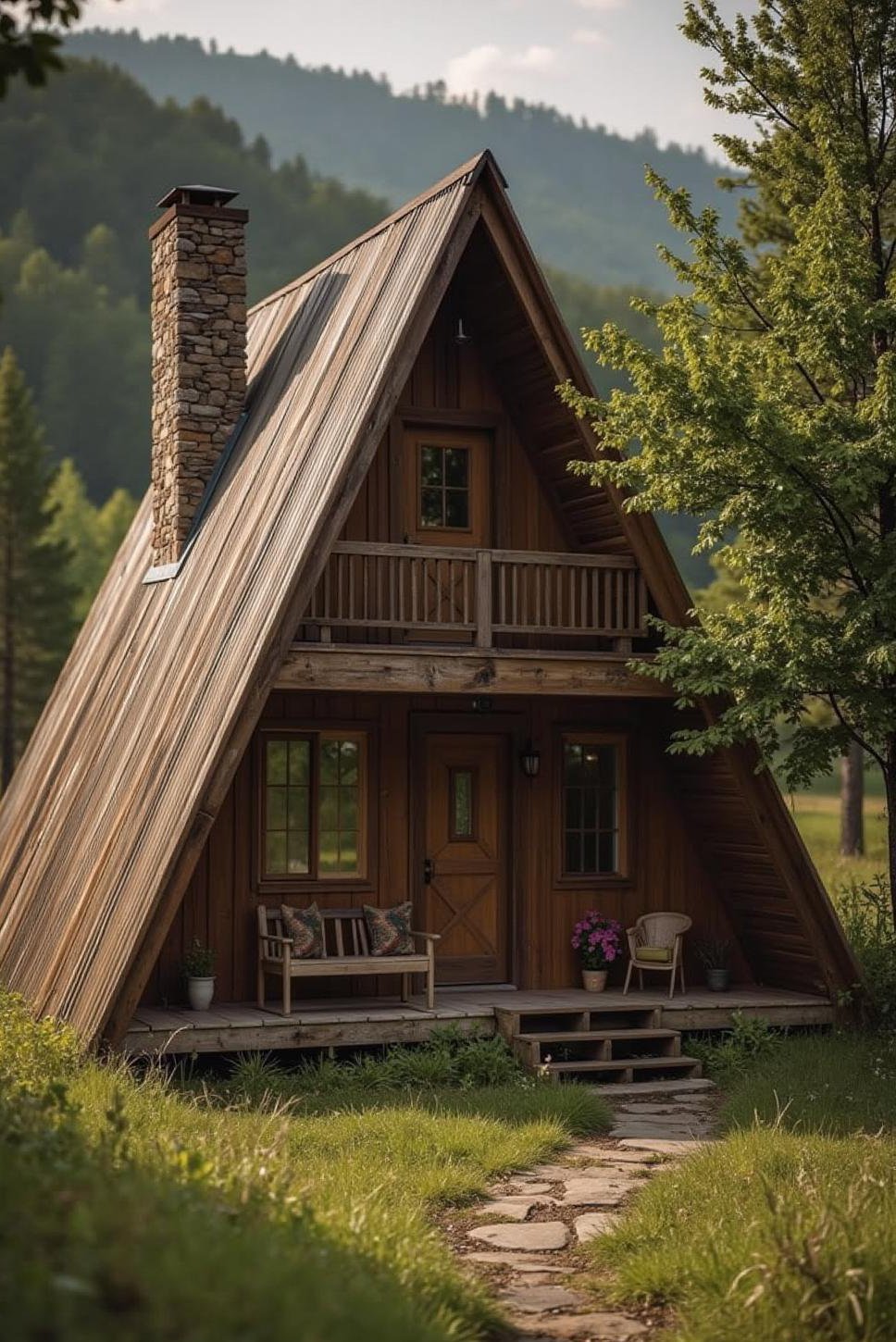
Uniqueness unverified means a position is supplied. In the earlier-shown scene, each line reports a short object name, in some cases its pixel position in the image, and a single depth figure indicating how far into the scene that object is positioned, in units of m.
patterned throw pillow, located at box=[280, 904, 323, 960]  13.53
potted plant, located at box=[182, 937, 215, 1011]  13.23
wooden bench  13.03
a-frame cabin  12.68
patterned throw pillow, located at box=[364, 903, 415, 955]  14.03
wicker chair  14.71
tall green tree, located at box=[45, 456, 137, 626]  58.38
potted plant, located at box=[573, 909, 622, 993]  14.80
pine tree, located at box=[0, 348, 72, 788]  37.47
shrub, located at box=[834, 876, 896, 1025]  14.16
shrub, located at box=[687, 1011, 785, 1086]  13.36
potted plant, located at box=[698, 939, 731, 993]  14.98
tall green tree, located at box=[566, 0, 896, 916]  12.11
